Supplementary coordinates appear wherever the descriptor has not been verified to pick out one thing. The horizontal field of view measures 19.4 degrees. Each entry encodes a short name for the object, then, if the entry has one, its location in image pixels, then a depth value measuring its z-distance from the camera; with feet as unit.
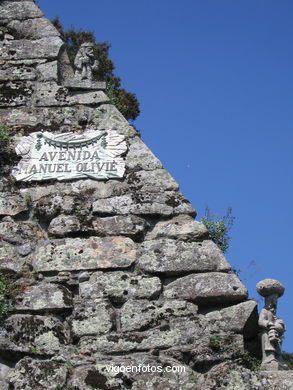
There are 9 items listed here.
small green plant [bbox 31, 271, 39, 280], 22.87
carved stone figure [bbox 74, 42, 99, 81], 28.63
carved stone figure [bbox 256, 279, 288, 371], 20.67
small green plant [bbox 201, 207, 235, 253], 25.41
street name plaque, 25.54
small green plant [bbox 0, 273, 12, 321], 21.94
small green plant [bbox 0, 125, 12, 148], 26.64
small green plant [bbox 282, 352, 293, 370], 25.39
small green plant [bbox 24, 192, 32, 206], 24.97
